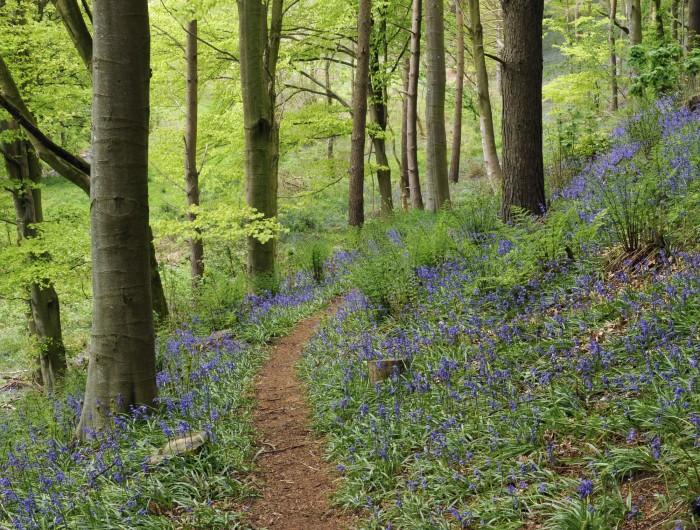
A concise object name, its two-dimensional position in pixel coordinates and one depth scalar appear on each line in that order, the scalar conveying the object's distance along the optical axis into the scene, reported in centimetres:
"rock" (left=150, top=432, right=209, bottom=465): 435
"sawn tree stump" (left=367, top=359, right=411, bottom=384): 530
